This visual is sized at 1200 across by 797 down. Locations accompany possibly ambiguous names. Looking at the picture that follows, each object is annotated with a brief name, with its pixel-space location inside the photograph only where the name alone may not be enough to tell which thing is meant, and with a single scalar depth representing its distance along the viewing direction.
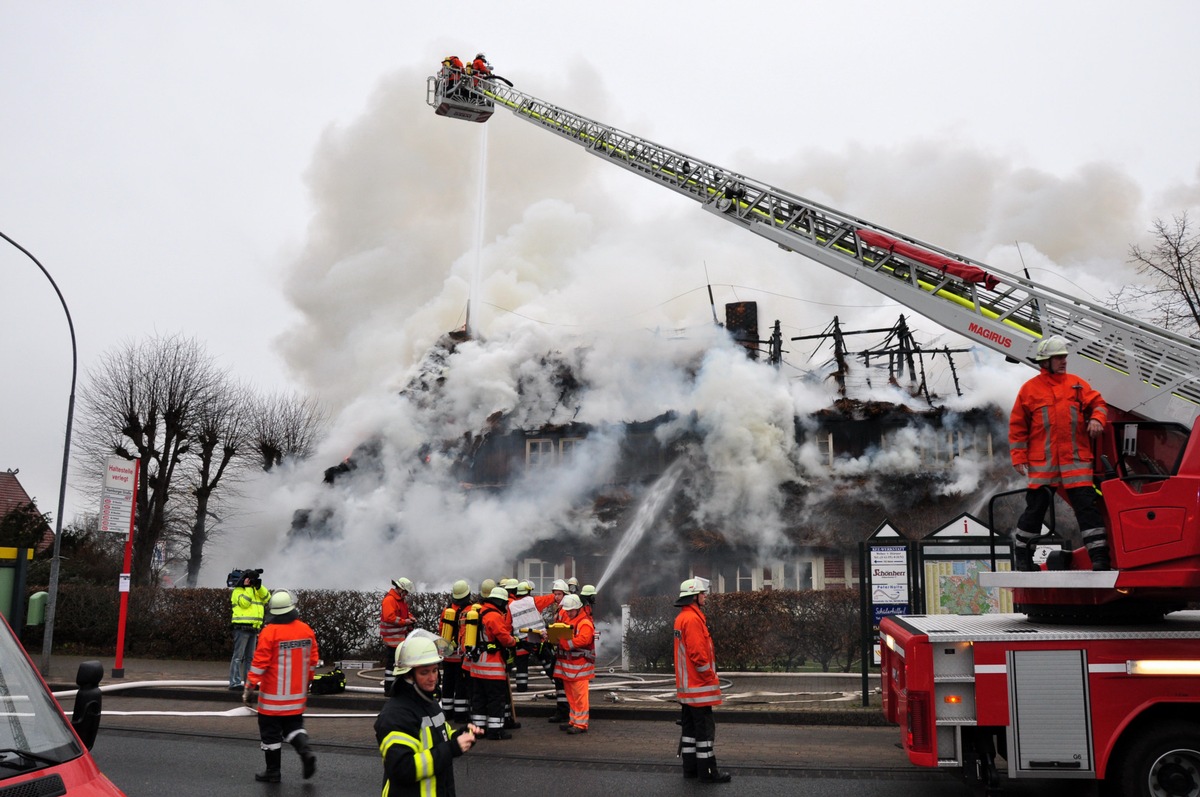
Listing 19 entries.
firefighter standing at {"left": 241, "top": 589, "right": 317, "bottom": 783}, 7.49
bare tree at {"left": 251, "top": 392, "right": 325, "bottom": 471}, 33.03
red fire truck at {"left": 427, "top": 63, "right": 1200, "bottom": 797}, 5.64
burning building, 24.28
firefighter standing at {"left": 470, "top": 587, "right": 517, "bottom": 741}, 9.80
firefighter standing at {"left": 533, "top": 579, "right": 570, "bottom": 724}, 10.91
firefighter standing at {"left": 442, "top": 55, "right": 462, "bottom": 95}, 23.89
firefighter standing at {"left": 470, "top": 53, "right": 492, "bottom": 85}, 24.12
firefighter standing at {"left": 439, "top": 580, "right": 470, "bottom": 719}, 10.61
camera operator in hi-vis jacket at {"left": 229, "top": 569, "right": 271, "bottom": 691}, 12.79
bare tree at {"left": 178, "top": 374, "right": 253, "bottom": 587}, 28.59
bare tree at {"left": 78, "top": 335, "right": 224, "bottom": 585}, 26.99
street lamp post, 14.73
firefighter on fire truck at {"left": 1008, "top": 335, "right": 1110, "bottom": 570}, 6.14
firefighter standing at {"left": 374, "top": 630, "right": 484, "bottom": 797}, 3.86
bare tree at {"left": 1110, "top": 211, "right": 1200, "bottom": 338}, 19.27
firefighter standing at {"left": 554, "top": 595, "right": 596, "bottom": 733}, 9.84
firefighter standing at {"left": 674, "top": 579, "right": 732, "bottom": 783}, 7.46
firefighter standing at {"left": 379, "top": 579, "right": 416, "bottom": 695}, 12.30
